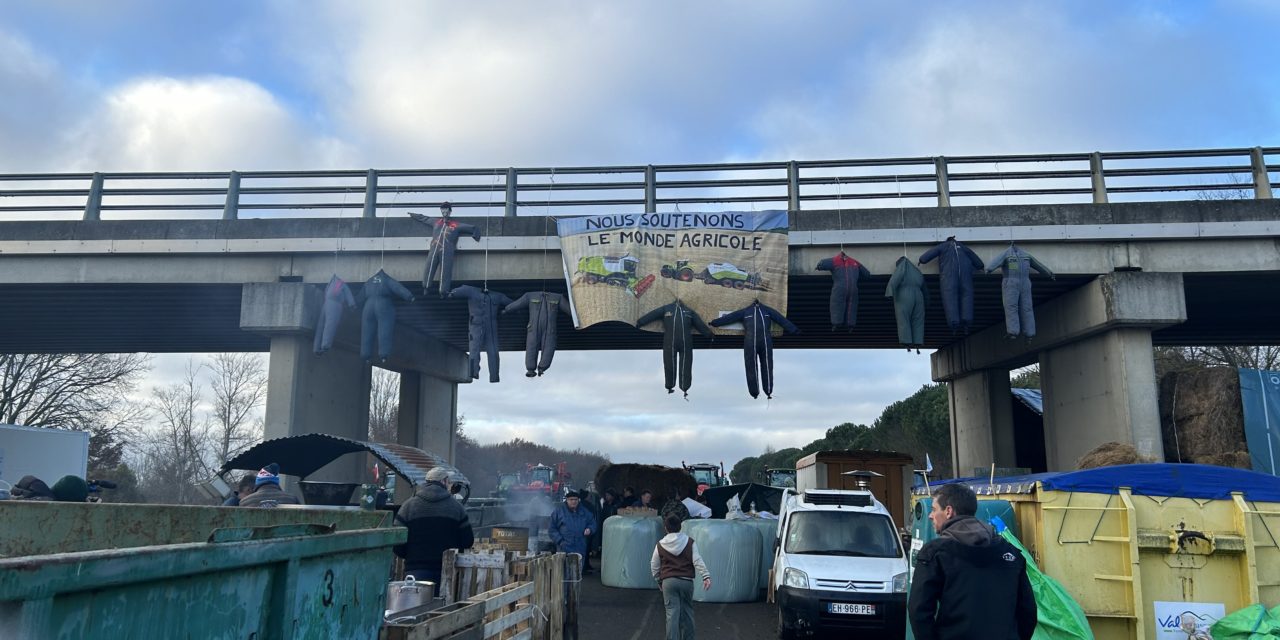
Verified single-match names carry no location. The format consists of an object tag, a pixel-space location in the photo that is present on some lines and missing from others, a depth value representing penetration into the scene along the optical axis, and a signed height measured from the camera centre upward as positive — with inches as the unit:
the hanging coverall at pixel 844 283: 625.0 +128.1
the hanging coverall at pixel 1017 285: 611.8 +124.9
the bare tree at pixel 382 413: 2397.9 +124.1
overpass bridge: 610.5 +153.2
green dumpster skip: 85.4 -16.1
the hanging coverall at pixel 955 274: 614.2 +133.3
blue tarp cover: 315.0 -8.4
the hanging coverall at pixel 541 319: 659.4 +106.7
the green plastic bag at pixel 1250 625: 290.8 -57.3
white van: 399.2 -54.1
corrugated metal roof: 465.1 +0.2
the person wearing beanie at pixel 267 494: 341.1 -15.6
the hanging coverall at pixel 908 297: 625.6 +118.3
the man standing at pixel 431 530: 302.5 -26.3
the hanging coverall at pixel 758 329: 638.5 +96.7
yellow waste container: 309.0 -30.7
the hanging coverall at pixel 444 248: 638.5 +157.2
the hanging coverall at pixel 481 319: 657.6 +106.9
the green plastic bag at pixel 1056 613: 293.6 -53.8
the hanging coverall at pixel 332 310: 647.1 +111.7
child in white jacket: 337.1 -47.9
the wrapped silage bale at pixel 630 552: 586.2 -65.1
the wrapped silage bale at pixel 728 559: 535.2 -63.8
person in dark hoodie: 179.2 -27.8
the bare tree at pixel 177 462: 1830.7 -13.8
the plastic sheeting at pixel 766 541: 557.6 -55.3
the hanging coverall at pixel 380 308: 656.4 +114.6
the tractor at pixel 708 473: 1326.3 -25.2
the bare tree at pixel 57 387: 1437.0 +119.3
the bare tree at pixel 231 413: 1971.0 +100.2
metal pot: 213.6 -35.3
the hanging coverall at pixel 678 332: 636.7 +94.3
